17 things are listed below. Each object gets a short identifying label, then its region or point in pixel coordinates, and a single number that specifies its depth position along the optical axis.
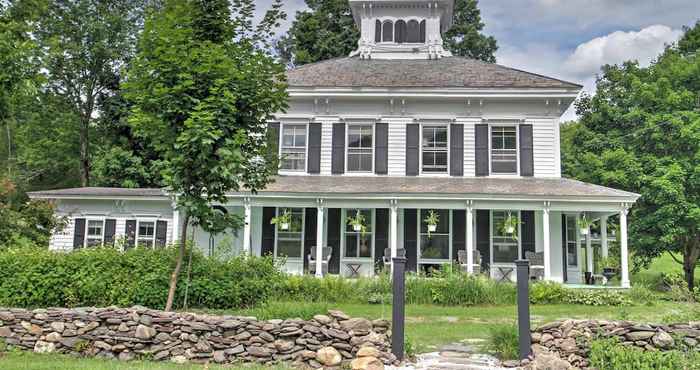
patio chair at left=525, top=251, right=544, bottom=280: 14.58
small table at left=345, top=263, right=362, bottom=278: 16.38
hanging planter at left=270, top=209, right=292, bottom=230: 15.95
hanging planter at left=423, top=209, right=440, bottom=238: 15.65
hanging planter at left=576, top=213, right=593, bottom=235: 15.40
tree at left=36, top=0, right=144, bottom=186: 26.12
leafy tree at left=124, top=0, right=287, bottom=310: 7.99
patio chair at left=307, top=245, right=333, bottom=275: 15.38
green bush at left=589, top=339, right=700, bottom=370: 6.05
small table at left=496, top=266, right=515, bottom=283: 15.70
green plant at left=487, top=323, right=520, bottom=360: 7.25
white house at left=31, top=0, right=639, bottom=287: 16.14
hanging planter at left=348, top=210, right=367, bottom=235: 15.78
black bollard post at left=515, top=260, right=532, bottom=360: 7.01
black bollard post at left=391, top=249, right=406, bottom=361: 7.01
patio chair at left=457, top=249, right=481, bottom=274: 14.89
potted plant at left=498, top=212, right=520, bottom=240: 15.41
